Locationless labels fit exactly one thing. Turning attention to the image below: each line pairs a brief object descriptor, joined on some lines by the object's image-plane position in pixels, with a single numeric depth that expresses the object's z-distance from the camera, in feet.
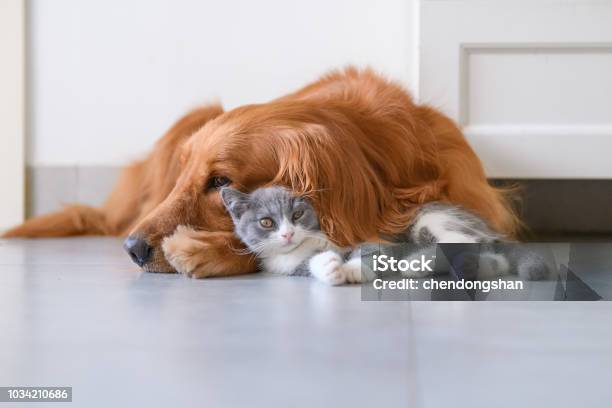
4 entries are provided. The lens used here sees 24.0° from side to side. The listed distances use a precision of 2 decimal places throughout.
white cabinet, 6.02
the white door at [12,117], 6.79
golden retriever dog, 4.98
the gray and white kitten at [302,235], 4.80
